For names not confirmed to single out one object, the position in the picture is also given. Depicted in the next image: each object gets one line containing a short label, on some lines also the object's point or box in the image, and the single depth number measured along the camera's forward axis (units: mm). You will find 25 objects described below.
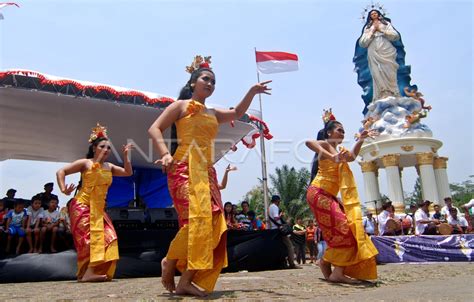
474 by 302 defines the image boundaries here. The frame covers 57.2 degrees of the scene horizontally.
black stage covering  6074
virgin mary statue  22016
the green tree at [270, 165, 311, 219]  27125
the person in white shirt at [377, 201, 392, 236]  9711
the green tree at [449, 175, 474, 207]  44825
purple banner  8398
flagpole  9766
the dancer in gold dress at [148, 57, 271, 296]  2953
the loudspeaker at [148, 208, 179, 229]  9367
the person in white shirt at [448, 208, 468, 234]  9383
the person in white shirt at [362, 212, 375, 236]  10305
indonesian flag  11539
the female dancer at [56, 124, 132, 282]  5125
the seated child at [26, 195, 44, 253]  6523
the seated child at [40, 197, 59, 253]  6625
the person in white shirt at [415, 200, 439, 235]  9234
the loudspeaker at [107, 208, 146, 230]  8930
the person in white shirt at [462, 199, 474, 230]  10219
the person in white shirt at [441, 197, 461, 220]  9734
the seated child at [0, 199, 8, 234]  6638
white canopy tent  7418
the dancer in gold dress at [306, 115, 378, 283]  3854
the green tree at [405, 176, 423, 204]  40794
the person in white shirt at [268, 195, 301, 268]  8570
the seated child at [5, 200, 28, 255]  6427
